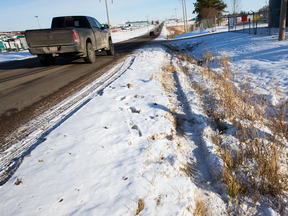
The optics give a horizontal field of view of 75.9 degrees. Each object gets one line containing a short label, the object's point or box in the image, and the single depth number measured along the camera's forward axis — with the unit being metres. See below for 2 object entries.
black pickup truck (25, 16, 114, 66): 7.09
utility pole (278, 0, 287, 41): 10.88
